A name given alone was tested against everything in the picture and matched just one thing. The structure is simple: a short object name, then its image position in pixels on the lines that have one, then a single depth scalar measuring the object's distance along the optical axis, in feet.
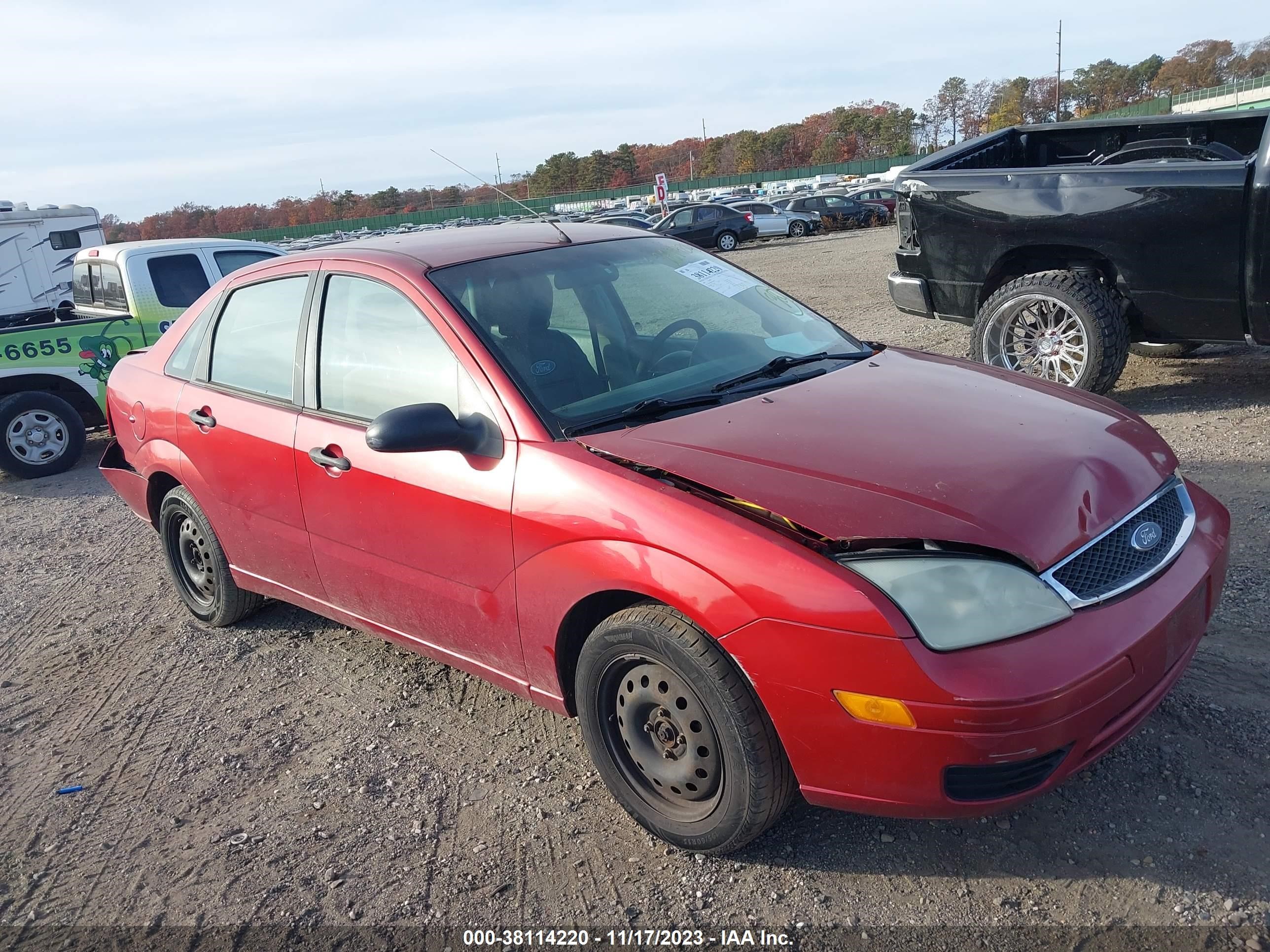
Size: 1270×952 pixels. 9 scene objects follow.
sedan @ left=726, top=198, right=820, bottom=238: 107.34
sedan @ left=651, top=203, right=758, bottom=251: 94.84
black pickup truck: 18.60
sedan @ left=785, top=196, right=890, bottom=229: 112.68
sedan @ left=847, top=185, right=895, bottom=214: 117.08
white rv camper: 48.39
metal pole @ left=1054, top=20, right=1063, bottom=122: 227.81
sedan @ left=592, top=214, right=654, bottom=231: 97.14
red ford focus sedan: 7.69
